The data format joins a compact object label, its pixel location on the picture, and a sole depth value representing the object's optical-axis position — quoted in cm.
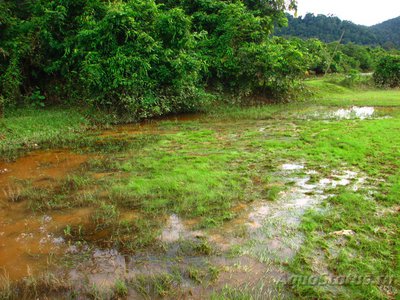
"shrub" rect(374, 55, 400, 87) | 2550
